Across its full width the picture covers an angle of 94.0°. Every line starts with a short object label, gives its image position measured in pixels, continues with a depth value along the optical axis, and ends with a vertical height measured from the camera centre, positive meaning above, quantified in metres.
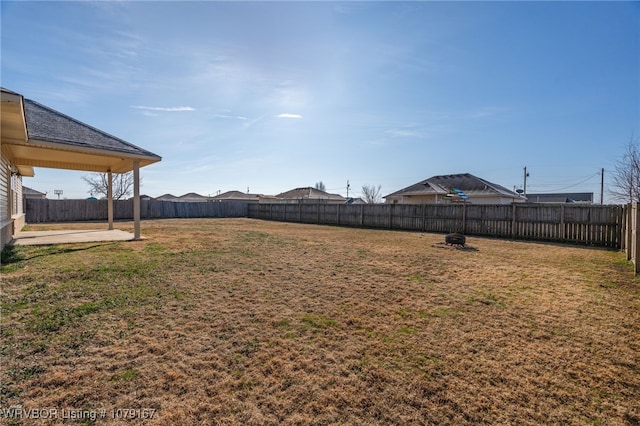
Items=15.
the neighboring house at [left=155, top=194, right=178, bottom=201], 62.62 +2.12
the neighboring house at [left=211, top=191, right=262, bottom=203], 52.26 +2.15
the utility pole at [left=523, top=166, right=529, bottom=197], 35.78 +4.25
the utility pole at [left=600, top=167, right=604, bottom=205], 32.84 +2.99
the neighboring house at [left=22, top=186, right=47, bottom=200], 30.08 +1.35
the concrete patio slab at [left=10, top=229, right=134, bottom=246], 8.67 -1.04
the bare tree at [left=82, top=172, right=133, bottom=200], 42.97 +2.83
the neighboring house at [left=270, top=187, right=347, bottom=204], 40.31 +1.73
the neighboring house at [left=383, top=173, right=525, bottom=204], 22.41 +1.51
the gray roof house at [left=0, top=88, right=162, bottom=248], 7.07 +1.63
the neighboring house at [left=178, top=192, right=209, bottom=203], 56.63 +1.96
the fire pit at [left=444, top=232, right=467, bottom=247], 9.26 -0.93
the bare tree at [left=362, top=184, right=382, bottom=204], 62.25 +2.98
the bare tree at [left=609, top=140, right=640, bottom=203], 12.88 +1.29
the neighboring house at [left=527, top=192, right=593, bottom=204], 44.06 +2.30
